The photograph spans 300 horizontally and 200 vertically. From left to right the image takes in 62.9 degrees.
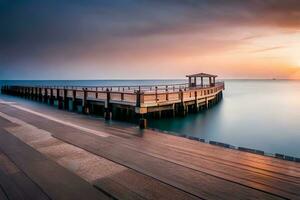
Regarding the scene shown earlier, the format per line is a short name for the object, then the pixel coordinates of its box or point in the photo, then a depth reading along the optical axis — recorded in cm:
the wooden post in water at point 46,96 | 2420
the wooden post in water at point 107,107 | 1109
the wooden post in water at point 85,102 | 1375
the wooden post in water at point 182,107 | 1983
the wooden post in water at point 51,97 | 2288
